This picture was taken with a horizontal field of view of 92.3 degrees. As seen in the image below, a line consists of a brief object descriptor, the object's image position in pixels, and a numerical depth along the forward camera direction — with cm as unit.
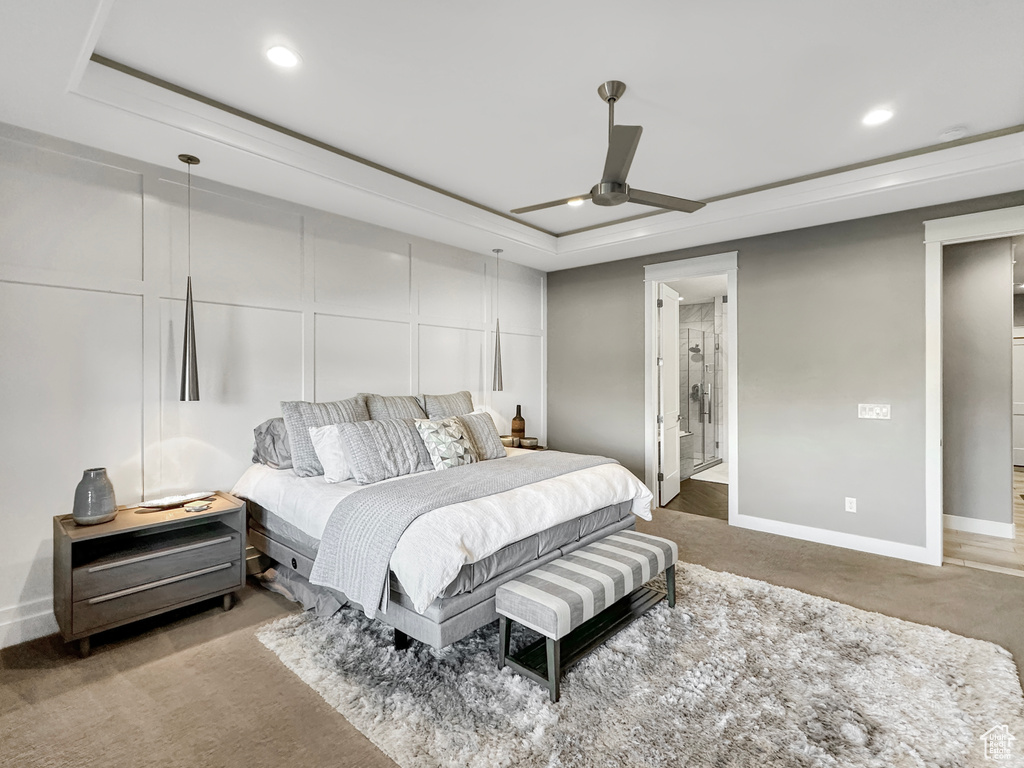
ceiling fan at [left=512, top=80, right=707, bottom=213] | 207
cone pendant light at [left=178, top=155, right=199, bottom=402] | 282
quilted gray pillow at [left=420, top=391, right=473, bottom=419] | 400
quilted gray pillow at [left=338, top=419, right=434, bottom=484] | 297
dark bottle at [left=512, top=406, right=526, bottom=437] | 511
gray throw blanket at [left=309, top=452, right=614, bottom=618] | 222
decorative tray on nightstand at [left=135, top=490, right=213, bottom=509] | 275
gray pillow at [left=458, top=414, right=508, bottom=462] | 368
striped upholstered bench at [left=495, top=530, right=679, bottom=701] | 207
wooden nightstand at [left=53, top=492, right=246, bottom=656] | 231
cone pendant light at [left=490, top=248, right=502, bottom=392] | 481
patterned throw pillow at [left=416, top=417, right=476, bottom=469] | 331
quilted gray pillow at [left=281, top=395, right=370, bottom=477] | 307
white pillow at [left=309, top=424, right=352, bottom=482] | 297
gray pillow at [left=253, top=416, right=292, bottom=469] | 320
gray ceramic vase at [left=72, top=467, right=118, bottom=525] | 242
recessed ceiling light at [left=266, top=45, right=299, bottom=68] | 211
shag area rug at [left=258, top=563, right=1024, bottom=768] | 176
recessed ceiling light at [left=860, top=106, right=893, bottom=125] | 259
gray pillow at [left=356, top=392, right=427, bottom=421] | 365
